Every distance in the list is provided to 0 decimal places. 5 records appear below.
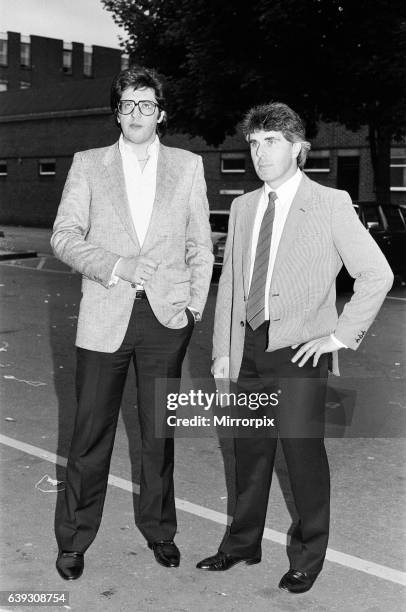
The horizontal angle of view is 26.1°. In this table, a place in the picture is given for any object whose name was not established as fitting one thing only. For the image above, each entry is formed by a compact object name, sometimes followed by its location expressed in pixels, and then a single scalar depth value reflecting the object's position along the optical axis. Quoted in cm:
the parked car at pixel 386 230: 1577
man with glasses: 367
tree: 1700
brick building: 3231
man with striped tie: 345
